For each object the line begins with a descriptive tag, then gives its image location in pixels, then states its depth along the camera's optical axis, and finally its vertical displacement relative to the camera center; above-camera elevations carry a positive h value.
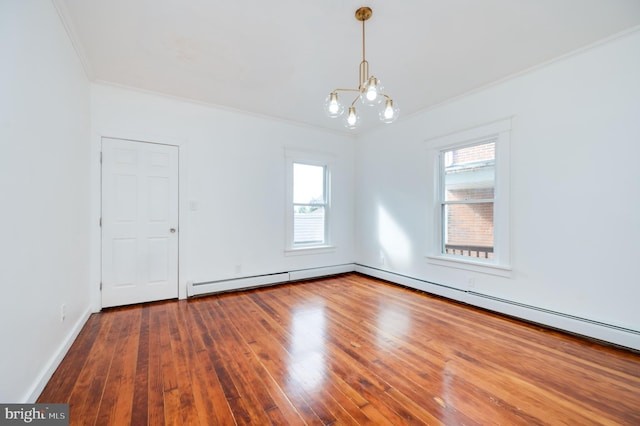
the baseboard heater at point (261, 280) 3.86 -1.08
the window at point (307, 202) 4.74 +0.21
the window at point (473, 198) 3.25 +0.22
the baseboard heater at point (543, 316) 2.39 -1.07
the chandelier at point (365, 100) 2.01 +0.91
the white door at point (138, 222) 3.36 -0.13
